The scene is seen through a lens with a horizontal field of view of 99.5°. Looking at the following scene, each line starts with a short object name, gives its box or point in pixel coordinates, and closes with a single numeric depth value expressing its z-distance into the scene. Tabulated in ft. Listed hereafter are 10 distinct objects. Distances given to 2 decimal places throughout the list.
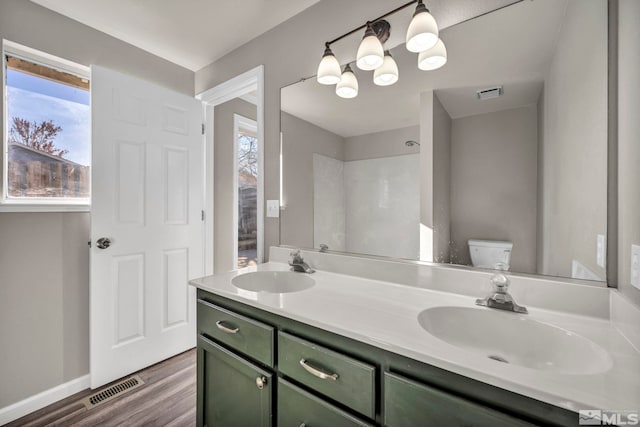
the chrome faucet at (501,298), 2.91
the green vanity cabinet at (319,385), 1.93
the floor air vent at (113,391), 5.41
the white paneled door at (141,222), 5.81
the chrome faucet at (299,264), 4.82
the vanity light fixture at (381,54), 3.49
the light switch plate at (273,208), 5.81
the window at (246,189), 8.65
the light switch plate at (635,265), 2.24
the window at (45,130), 5.15
